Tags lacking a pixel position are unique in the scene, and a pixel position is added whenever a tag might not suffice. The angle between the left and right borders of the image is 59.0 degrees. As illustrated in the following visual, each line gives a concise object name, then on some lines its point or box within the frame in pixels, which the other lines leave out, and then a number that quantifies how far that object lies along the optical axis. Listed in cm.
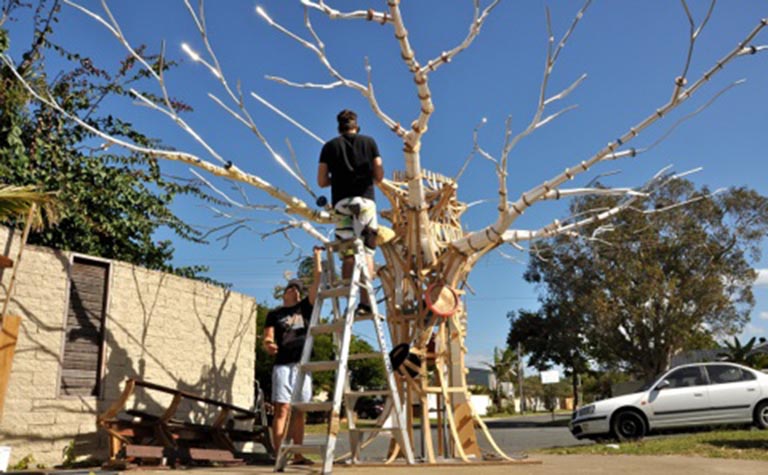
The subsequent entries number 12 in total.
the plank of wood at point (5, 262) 566
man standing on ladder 535
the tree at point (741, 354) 2480
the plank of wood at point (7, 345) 553
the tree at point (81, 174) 1009
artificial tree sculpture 647
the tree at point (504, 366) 6087
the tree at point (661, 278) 2695
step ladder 440
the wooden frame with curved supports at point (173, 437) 579
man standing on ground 624
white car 1227
